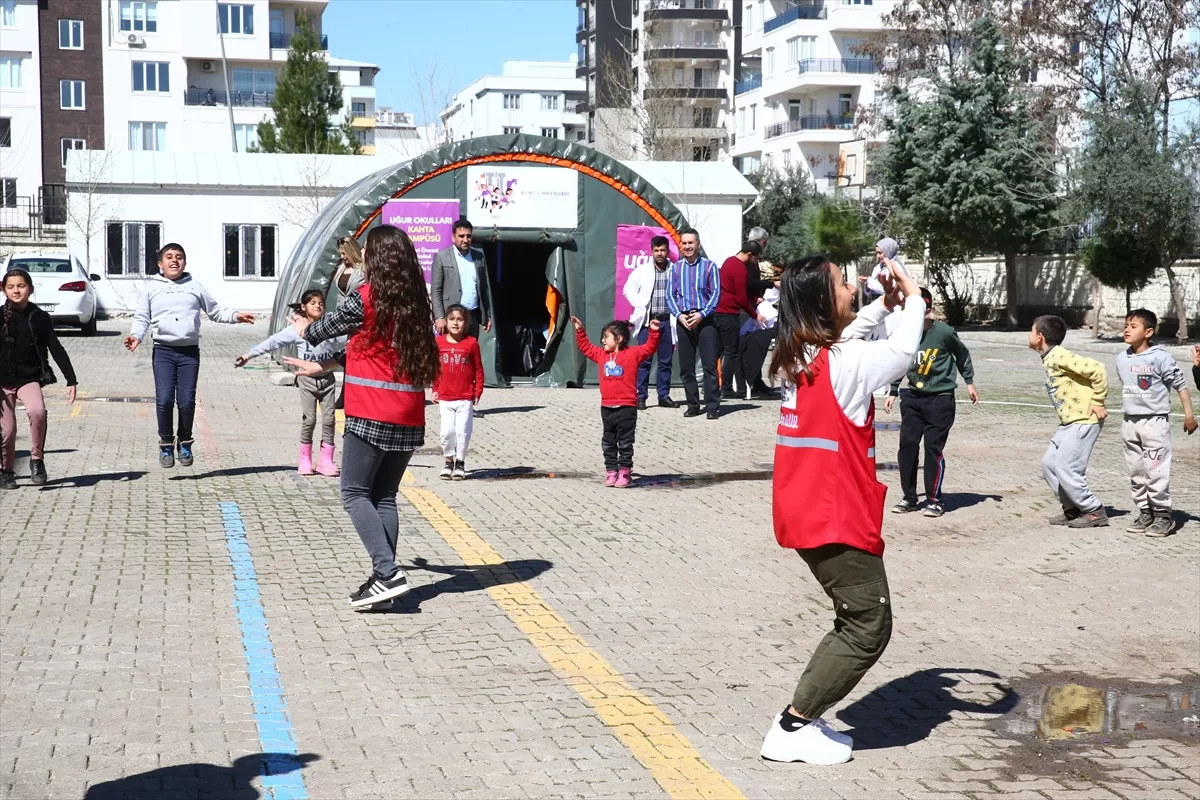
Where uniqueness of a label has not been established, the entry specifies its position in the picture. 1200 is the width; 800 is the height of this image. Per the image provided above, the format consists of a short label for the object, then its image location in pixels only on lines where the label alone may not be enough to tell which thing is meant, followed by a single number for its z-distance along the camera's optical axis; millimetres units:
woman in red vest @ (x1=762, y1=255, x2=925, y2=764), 4902
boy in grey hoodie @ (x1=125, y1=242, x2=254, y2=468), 10906
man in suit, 14492
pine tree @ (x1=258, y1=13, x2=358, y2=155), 57656
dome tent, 18484
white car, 27859
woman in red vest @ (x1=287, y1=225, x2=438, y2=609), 6980
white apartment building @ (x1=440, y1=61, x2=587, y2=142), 126625
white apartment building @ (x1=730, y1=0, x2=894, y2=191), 72875
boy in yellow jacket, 9500
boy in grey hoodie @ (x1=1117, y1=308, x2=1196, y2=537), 9344
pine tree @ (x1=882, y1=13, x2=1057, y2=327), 38438
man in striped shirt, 15383
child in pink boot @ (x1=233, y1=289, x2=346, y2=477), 11062
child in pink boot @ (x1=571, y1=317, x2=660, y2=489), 10930
